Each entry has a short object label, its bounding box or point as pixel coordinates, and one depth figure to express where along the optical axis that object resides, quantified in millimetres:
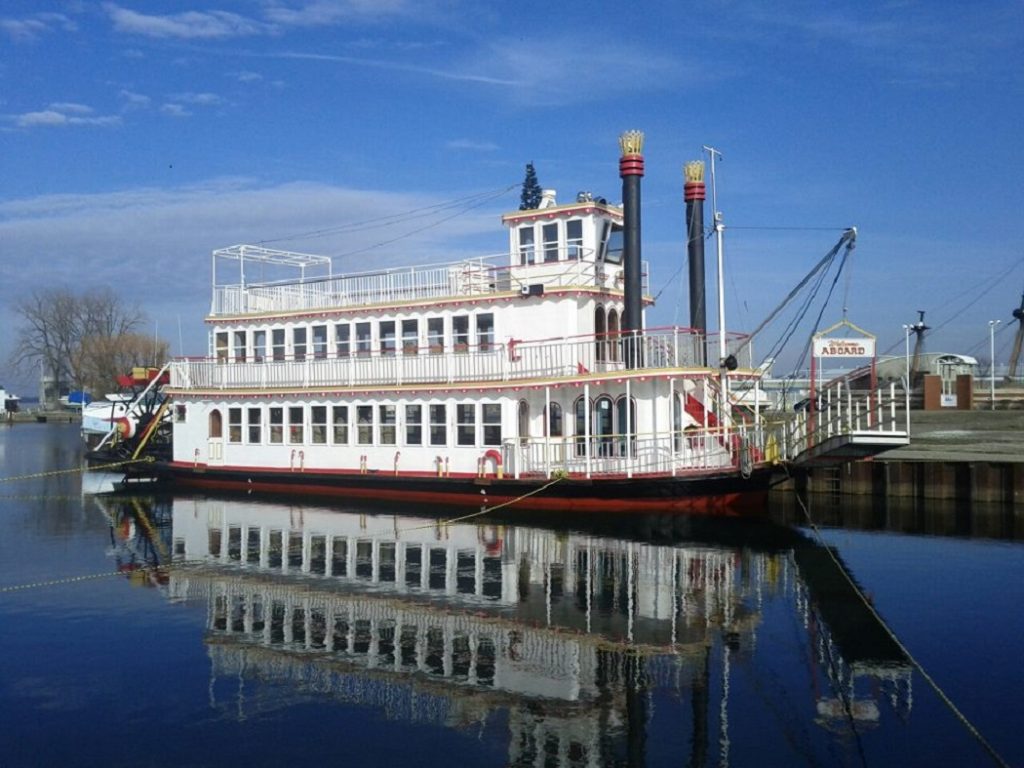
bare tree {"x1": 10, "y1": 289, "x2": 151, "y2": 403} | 102125
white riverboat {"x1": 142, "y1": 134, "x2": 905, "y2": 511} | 23422
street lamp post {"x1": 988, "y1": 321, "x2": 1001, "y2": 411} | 36647
